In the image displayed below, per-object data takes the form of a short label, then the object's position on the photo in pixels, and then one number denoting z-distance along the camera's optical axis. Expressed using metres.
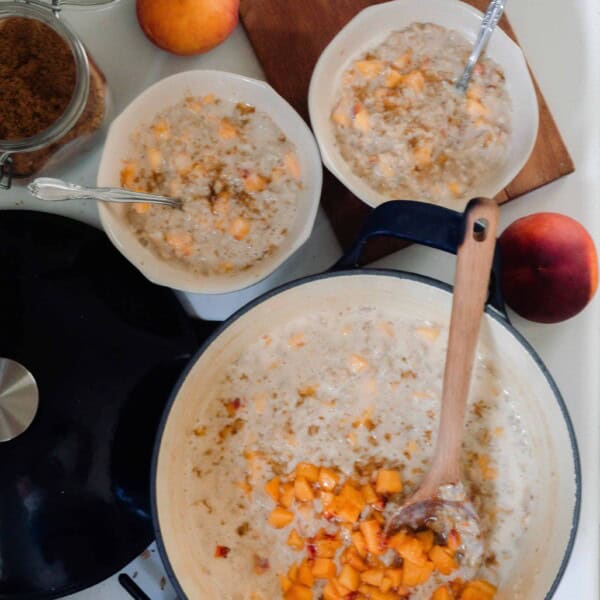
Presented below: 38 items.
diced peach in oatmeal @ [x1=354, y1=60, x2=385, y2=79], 1.07
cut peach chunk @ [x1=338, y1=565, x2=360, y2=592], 0.99
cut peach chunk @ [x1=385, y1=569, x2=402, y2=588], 0.98
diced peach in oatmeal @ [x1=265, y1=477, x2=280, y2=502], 1.00
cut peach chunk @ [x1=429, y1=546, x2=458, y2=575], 0.98
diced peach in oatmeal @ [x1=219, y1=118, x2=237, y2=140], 1.04
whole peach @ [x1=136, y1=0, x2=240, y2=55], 1.00
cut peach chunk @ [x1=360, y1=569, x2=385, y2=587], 0.99
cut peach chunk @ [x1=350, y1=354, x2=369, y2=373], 1.01
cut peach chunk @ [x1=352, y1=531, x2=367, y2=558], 0.99
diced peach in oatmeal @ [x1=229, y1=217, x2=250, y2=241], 1.02
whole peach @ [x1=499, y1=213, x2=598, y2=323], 1.05
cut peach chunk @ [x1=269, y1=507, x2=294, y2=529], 1.00
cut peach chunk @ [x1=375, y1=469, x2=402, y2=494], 0.99
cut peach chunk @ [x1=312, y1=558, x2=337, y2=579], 0.99
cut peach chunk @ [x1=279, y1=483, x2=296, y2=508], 1.00
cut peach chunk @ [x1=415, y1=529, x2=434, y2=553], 0.99
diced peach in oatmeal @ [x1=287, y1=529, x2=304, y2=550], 1.00
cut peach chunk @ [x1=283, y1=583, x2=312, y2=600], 1.00
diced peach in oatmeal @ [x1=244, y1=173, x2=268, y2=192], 1.03
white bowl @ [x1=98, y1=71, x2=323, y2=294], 1.00
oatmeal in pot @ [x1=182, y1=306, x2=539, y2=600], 1.00
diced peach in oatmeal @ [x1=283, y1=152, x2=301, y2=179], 1.04
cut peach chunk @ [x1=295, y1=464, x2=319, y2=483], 1.00
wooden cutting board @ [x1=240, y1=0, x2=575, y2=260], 1.08
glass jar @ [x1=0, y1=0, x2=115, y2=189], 0.95
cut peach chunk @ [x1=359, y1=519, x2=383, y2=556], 0.98
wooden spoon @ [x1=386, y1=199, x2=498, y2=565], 0.82
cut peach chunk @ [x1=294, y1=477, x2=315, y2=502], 0.99
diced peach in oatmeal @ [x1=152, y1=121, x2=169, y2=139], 1.04
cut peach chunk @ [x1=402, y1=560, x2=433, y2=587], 0.98
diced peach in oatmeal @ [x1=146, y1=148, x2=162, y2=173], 1.04
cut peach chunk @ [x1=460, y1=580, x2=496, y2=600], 1.00
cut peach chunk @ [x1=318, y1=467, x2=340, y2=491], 1.00
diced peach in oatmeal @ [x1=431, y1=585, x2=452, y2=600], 0.99
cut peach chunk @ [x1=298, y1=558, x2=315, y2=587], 1.00
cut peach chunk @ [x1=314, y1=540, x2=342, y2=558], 1.00
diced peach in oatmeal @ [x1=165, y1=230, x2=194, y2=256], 1.02
